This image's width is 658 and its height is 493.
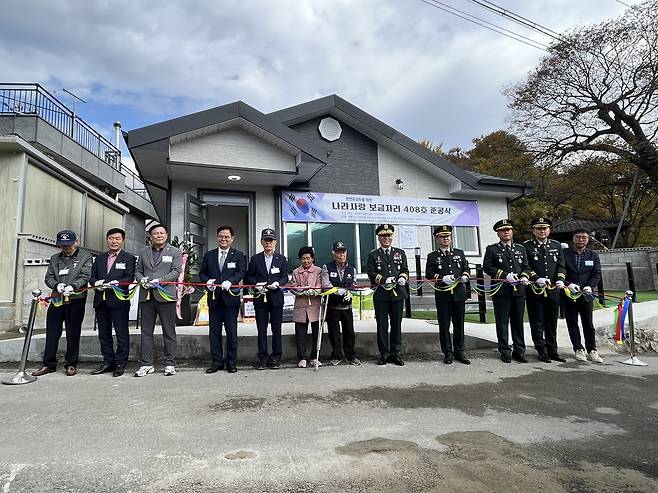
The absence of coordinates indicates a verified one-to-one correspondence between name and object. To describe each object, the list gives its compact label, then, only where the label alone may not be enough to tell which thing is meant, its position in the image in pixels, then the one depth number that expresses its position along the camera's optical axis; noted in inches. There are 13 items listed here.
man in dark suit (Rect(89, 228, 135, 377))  195.5
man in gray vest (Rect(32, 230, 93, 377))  194.7
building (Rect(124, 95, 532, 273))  328.2
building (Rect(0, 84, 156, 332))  252.4
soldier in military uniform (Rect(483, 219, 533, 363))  221.5
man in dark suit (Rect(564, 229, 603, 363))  226.2
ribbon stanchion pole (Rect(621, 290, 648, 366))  221.3
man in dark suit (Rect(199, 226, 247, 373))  197.5
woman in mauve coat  211.6
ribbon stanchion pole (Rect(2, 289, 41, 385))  174.6
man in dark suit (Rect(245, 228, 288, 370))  204.2
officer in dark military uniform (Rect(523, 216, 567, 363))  225.6
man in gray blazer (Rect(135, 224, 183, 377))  193.2
